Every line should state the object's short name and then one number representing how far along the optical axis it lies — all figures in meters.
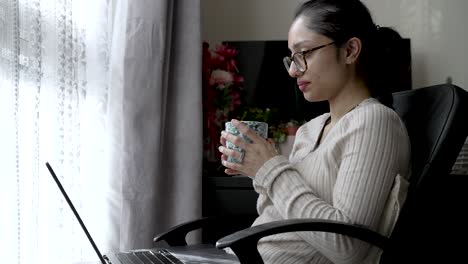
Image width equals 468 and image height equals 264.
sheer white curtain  1.50
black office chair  1.03
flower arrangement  2.33
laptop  1.28
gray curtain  1.96
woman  1.10
